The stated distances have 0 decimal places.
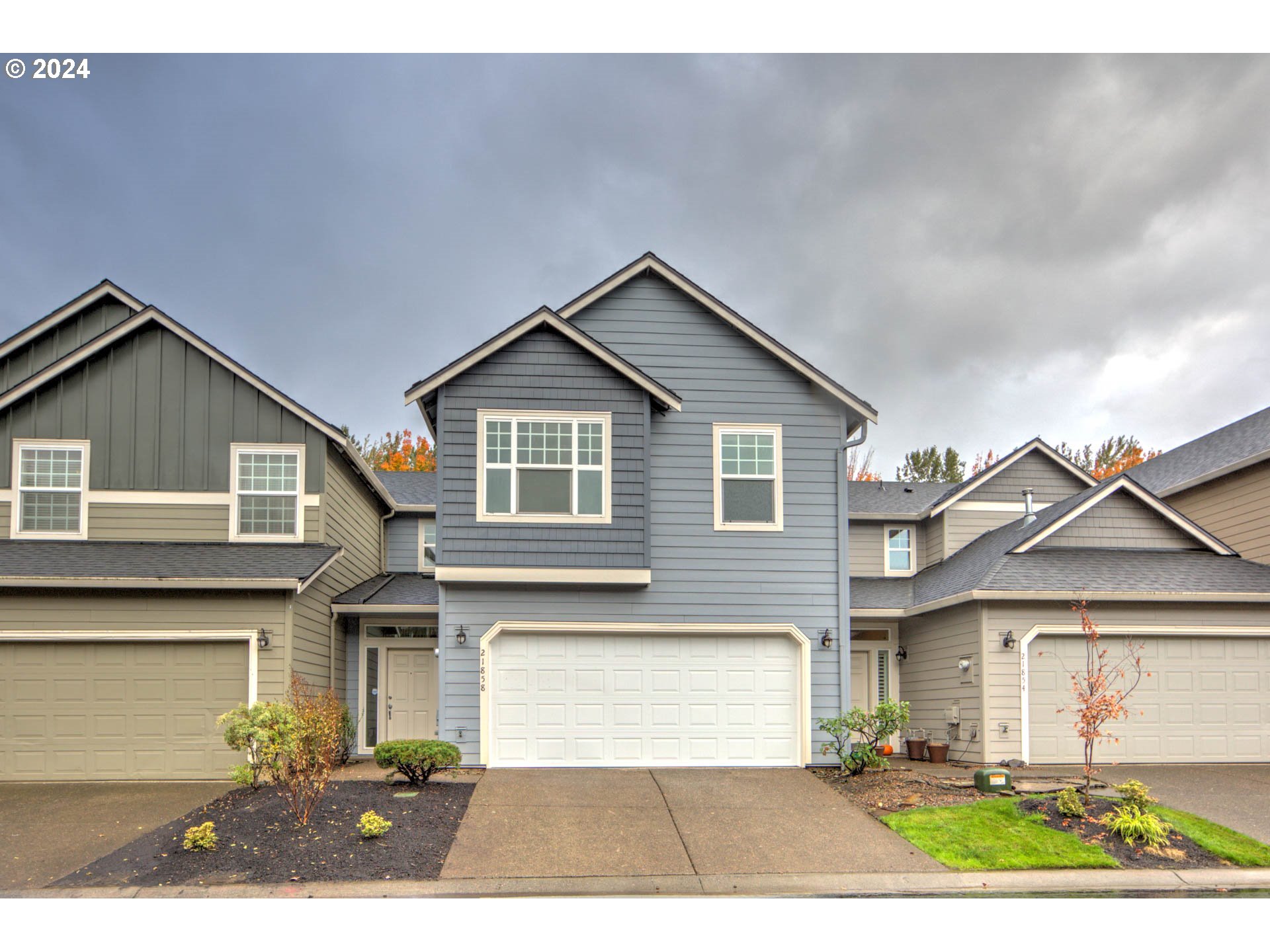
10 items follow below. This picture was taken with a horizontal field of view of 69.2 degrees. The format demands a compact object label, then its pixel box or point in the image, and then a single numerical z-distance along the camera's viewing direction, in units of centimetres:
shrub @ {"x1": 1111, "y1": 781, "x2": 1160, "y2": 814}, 964
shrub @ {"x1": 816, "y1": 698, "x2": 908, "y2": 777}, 1287
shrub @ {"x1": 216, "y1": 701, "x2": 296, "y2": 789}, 1065
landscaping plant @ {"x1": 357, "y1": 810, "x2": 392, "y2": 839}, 895
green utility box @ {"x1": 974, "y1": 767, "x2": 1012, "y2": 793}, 1141
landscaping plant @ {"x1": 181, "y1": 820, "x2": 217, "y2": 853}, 863
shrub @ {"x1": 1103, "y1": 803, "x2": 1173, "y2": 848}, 909
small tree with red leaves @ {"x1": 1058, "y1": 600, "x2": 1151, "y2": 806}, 1419
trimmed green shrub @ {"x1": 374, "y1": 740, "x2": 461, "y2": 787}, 1164
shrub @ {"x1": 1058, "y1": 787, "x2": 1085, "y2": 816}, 973
